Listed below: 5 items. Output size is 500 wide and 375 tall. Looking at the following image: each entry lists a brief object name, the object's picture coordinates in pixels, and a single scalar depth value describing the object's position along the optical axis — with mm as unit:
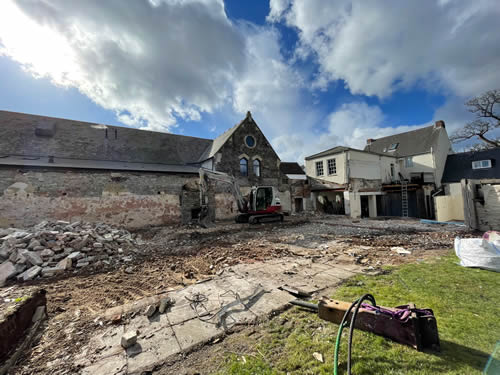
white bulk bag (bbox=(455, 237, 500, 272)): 4801
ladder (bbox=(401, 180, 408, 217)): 19984
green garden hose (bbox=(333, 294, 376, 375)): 1934
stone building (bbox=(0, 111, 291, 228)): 11891
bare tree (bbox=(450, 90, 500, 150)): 20919
